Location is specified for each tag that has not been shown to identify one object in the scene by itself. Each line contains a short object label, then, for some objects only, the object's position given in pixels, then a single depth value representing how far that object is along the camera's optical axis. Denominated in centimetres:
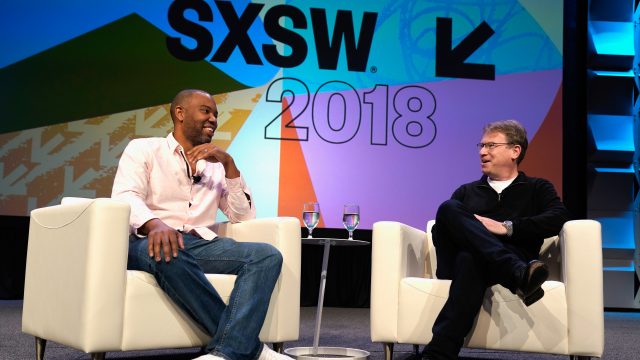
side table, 294
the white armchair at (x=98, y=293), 237
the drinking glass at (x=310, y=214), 314
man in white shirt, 248
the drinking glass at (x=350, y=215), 314
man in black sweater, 261
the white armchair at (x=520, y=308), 273
